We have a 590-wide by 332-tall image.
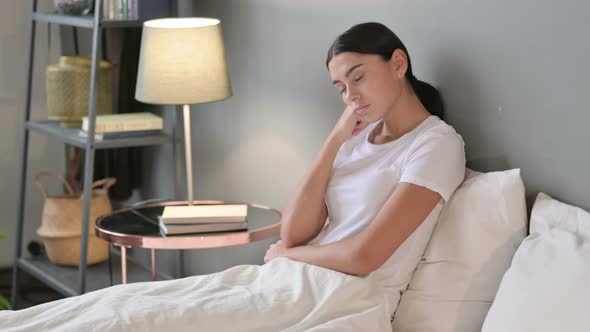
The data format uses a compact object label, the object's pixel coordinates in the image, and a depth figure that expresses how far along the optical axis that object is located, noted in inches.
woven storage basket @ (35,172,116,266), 141.6
